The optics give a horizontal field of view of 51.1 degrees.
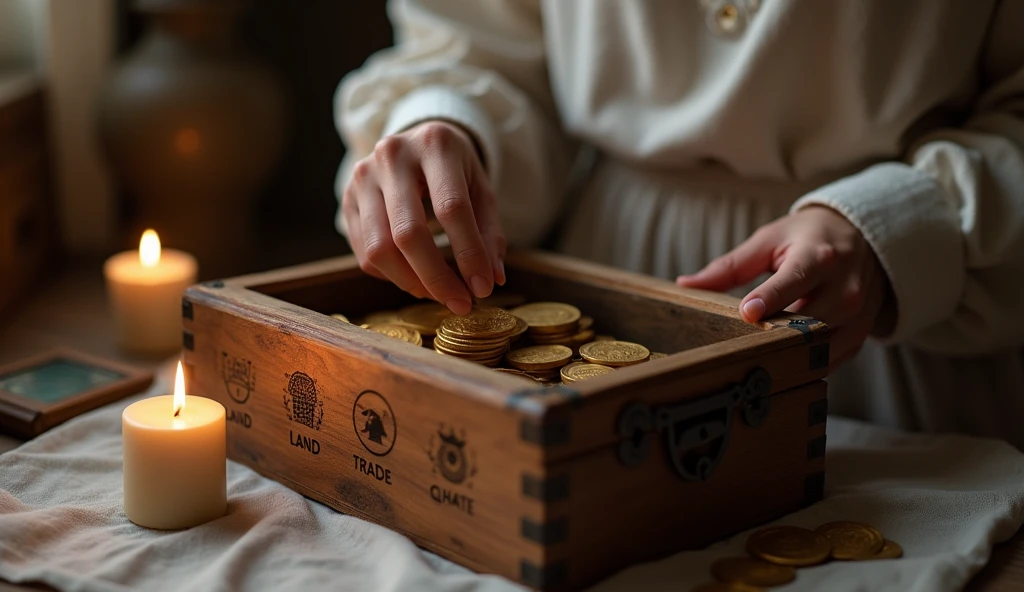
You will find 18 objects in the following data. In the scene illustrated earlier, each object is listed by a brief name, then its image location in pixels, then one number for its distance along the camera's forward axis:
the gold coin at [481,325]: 1.01
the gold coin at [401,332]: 1.04
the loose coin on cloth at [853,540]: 0.87
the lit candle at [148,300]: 1.45
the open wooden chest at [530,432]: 0.79
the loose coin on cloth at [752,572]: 0.83
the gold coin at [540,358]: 1.01
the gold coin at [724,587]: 0.81
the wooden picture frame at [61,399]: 1.12
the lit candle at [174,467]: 0.91
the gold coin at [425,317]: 1.10
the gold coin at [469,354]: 1.00
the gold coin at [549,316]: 1.10
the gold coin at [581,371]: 0.96
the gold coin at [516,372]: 0.97
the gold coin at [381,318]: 1.13
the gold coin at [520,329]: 1.06
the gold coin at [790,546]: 0.86
